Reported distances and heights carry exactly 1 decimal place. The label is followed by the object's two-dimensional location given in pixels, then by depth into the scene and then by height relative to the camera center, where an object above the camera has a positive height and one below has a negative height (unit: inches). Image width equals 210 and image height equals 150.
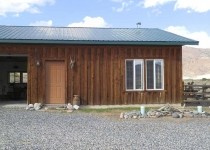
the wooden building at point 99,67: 433.1 +16.2
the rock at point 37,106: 417.2 -52.5
